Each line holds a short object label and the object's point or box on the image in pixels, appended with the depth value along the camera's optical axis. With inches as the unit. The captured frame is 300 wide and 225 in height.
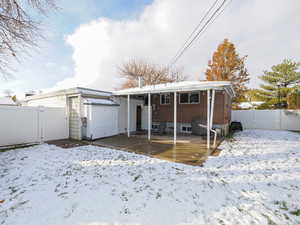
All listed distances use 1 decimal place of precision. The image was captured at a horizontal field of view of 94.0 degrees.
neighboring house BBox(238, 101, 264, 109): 978.7
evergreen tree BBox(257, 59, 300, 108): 557.3
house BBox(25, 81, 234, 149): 311.1
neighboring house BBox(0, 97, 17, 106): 606.1
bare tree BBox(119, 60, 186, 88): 841.5
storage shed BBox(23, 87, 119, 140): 309.7
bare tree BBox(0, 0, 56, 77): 165.9
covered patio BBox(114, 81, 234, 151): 244.4
